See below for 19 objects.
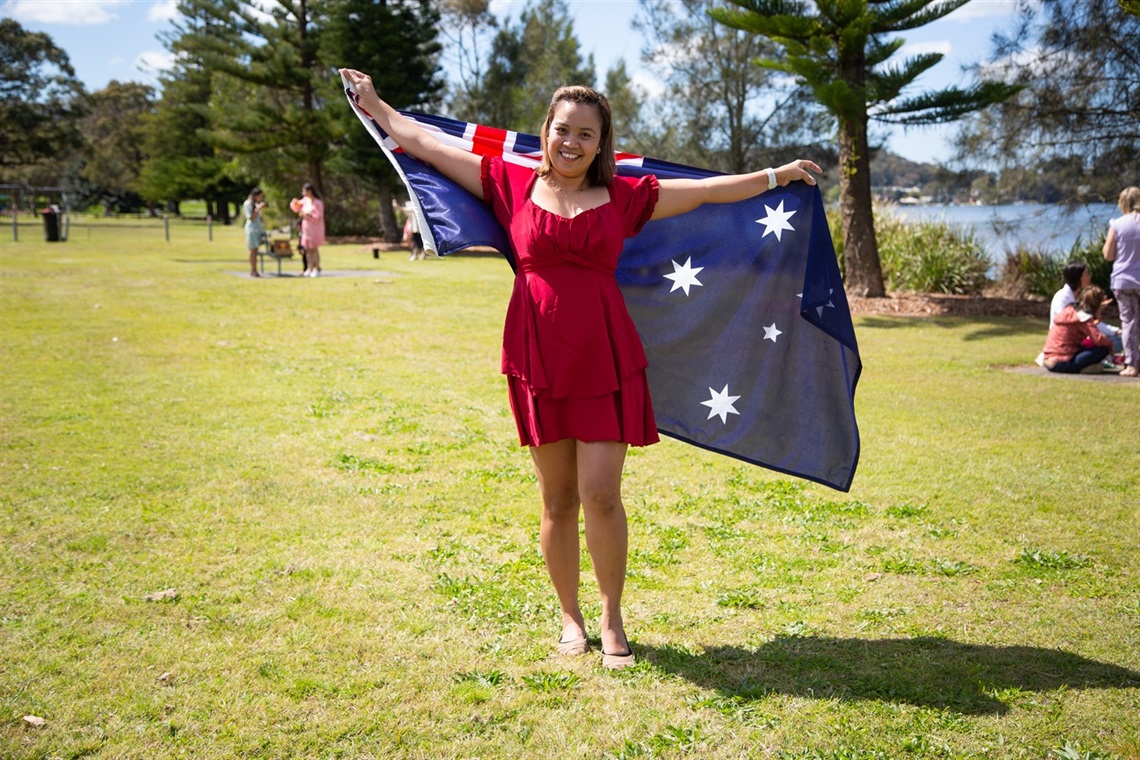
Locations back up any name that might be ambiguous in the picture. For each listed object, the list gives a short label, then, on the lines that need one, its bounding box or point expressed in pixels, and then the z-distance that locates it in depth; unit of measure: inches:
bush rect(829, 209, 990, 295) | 741.9
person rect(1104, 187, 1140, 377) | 406.3
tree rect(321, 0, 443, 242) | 1261.1
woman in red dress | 146.3
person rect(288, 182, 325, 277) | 794.2
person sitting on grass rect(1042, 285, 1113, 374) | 422.0
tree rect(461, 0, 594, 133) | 1567.4
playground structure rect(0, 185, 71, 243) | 1246.9
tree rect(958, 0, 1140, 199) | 681.6
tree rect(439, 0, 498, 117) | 1622.8
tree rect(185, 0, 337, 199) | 1354.6
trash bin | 1242.6
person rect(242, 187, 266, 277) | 780.0
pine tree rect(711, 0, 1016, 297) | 610.5
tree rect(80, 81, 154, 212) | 3186.5
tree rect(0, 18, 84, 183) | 2418.8
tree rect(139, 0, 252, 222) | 2071.7
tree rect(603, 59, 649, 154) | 1257.4
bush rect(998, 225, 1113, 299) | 677.3
